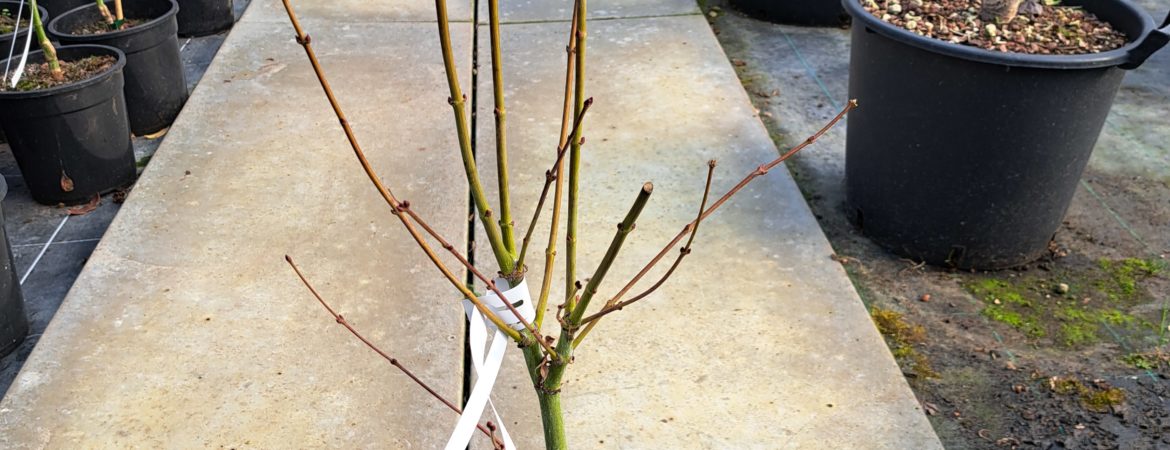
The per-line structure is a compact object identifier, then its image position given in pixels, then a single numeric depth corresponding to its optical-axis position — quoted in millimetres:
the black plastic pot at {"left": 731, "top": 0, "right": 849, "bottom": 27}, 5055
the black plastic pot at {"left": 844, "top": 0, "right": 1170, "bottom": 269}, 2705
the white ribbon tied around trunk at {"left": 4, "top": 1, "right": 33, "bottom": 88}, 3174
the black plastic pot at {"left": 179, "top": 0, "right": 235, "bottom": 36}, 4906
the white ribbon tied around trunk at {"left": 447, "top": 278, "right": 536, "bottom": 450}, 1249
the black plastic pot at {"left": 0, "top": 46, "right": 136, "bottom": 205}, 3281
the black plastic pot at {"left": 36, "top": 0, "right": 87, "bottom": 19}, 4562
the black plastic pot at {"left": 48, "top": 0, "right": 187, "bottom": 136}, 3867
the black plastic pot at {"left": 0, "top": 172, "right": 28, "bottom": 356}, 2645
